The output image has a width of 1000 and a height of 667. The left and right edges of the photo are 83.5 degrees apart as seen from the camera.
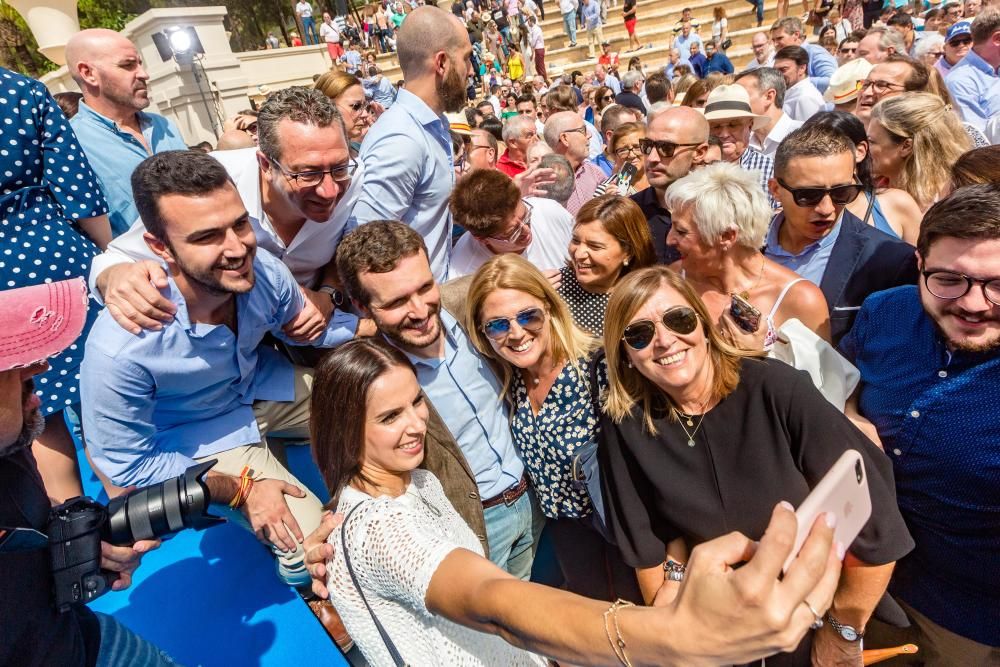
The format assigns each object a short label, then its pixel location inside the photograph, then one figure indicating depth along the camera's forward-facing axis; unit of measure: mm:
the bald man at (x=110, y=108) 3586
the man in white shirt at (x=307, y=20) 22266
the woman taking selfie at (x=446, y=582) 860
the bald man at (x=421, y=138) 3023
